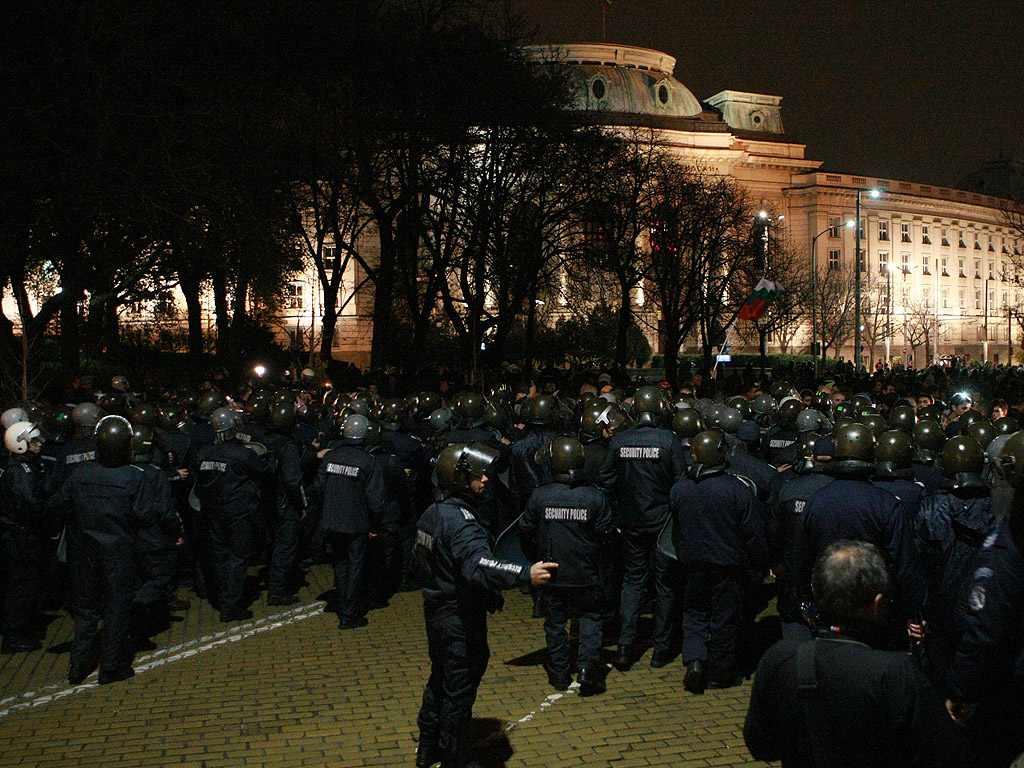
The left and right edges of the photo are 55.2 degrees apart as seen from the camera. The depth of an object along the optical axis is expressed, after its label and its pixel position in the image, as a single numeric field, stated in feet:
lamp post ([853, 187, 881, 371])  115.73
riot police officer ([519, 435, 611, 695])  24.63
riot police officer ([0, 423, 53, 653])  28.22
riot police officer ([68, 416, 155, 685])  25.29
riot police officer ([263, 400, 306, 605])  32.96
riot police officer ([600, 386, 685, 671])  27.53
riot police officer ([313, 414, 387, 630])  30.42
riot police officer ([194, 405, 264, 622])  31.65
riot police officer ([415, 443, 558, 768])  18.31
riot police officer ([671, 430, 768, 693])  24.22
